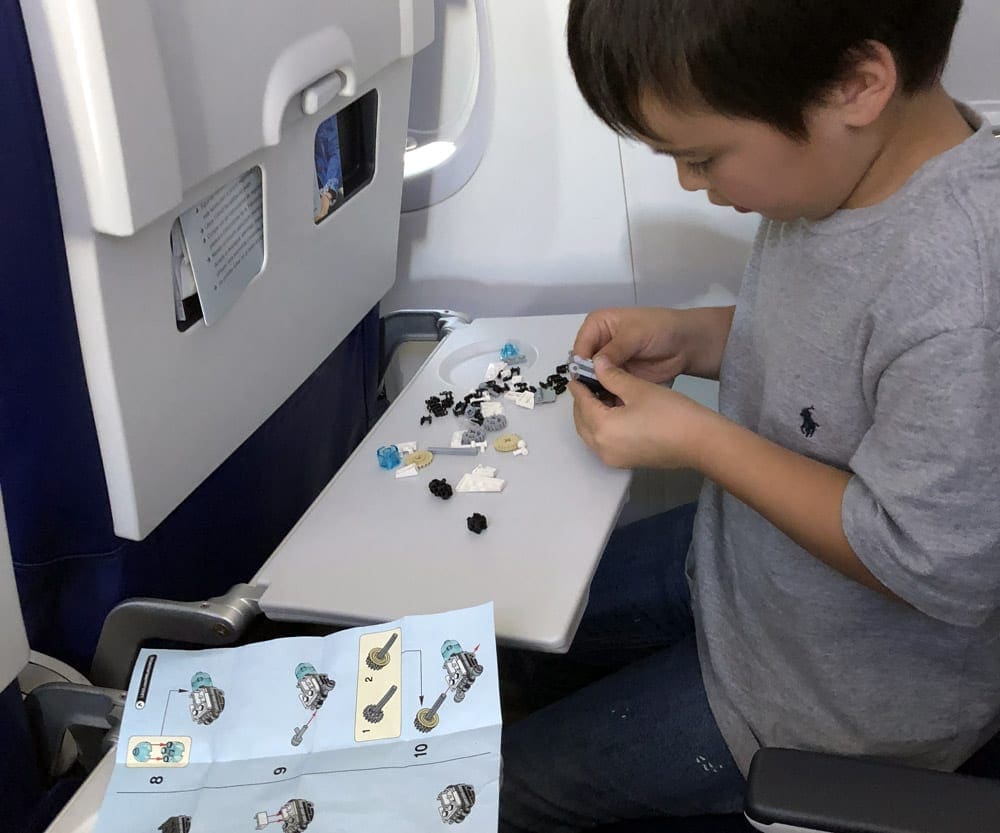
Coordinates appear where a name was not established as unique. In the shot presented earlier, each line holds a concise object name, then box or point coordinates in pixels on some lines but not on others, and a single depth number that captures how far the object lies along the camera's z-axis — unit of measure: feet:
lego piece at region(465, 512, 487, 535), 2.15
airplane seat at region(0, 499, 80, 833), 1.60
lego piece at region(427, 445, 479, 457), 2.49
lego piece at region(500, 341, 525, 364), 2.93
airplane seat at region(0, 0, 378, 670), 1.52
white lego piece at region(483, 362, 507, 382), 2.86
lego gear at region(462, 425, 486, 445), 2.52
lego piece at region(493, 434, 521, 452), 2.47
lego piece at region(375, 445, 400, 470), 2.43
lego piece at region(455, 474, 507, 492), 2.32
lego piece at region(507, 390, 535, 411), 2.67
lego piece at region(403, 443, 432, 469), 2.44
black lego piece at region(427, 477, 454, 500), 2.29
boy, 1.71
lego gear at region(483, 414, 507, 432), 2.57
